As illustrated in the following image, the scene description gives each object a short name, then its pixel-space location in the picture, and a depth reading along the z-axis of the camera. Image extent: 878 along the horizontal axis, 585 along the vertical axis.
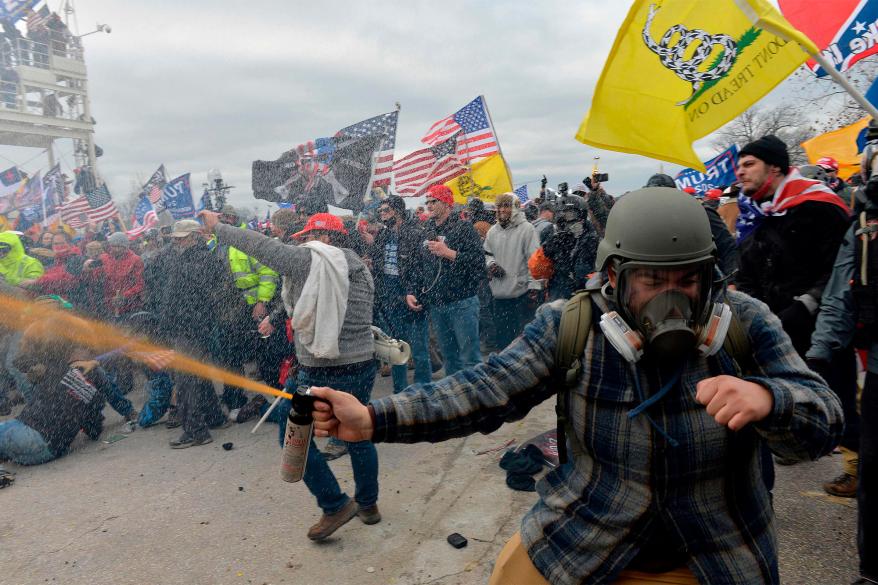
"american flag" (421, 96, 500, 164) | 10.29
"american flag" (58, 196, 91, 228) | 17.08
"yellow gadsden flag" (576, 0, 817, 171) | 3.49
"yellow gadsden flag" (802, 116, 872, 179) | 9.30
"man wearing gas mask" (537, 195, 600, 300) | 6.47
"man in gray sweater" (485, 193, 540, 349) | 7.01
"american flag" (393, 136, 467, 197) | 10.29
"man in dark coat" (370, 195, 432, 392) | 6.84
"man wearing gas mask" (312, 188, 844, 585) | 1.56
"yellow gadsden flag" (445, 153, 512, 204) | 10.19
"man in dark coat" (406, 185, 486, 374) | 6.45
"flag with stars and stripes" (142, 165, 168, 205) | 18.09
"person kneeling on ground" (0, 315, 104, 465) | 5.73
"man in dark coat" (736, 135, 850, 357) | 3.65
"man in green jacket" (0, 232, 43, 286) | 8.31
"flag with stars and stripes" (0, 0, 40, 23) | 32.88
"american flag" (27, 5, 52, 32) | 34.78
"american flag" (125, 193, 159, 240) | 17.08
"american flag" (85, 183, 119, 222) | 16.89
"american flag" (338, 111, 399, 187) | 8.73
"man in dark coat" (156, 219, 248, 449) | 6.31
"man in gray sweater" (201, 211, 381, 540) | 4.00
